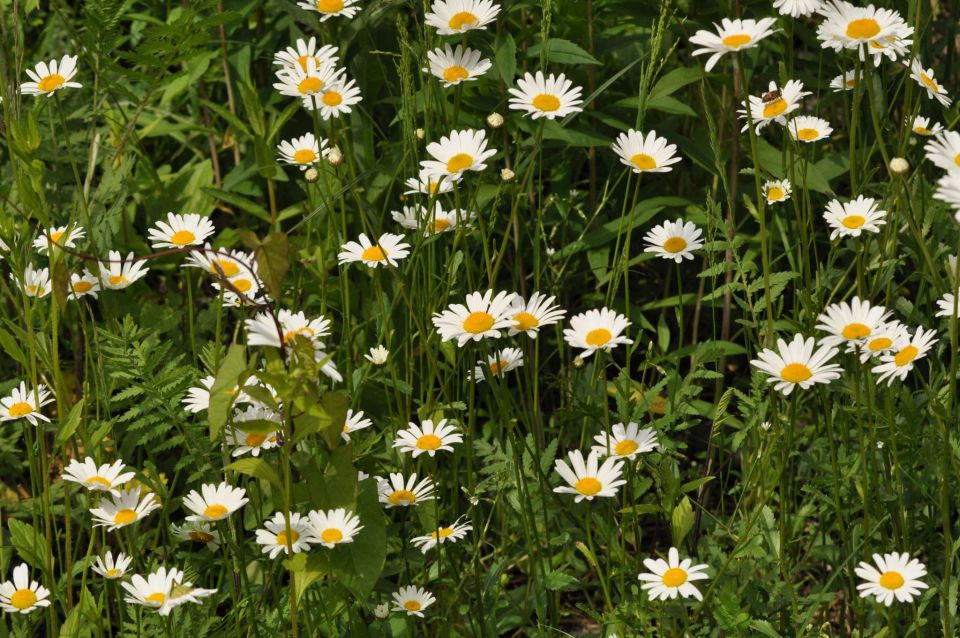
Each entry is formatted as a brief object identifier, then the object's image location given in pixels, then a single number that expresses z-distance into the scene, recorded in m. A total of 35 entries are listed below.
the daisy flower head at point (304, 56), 1.97
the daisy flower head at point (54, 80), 1.95
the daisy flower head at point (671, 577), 1.74
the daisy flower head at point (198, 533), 1.82
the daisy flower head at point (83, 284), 1.90
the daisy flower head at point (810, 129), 1.95
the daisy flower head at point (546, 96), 1.90
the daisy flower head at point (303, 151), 2.00
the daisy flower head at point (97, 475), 1.80
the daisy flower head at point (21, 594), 1.79
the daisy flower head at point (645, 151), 1.90
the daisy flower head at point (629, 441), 1.79
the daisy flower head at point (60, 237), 1.83
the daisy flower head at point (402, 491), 1.83
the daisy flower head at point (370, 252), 1.90
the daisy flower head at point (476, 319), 1.80
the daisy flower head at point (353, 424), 1.81
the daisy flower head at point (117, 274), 1.92
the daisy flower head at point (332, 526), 1.73
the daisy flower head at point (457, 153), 1.88
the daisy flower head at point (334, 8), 1.99
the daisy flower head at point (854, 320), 1.78
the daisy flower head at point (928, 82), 1.85
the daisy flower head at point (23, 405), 1.84
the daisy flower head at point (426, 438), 1.82
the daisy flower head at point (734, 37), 1.74
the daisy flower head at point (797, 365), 1.75
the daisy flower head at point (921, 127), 1.94
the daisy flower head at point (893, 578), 1.74
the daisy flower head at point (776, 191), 1.91
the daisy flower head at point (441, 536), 1.82
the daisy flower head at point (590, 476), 1.76
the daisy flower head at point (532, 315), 1.82
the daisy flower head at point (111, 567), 1.79
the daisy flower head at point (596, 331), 1.80
